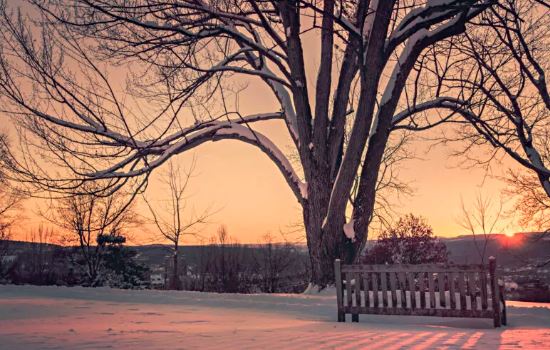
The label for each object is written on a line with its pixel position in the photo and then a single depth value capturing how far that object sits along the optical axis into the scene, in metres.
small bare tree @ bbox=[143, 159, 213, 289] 34.48
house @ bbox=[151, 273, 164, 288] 53.55
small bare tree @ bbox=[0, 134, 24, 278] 46.20
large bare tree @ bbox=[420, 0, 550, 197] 14.63
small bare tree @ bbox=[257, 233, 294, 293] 31.74
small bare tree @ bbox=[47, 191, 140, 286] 40.28
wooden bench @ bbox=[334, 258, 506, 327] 9.40
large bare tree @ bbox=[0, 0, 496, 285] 13.11
